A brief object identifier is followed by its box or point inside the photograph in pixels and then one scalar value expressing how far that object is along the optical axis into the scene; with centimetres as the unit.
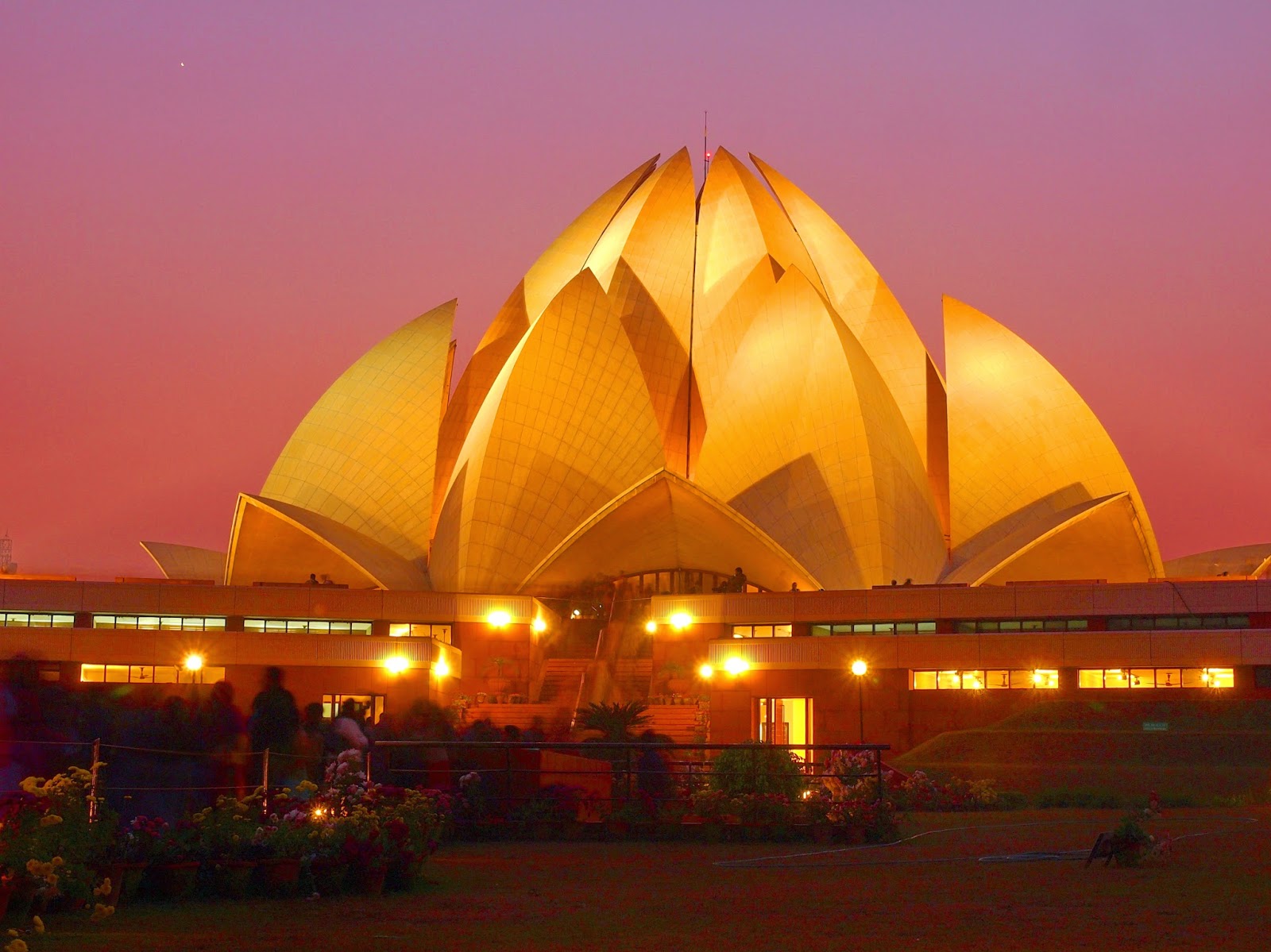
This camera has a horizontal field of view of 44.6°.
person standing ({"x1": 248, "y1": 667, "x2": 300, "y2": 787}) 1363
